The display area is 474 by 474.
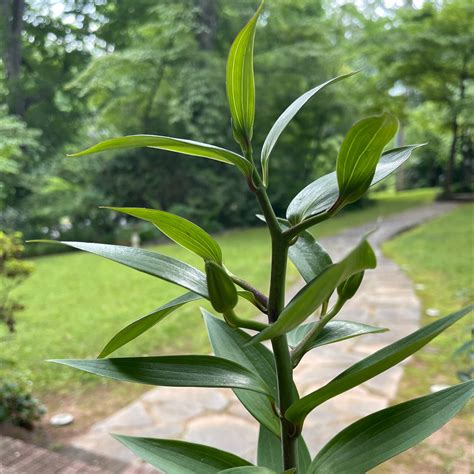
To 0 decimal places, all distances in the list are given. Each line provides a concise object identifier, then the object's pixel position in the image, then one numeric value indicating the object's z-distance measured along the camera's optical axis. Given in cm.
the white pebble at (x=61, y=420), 225
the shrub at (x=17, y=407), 213
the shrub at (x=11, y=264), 246
